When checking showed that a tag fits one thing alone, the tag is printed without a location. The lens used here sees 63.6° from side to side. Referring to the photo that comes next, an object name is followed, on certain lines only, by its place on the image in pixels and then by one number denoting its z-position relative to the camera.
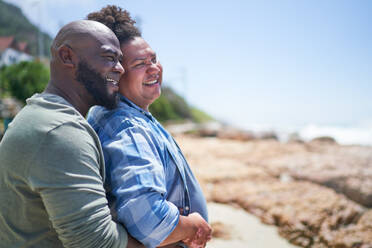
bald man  1.14
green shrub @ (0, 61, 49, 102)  11.44
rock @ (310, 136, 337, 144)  8.62
